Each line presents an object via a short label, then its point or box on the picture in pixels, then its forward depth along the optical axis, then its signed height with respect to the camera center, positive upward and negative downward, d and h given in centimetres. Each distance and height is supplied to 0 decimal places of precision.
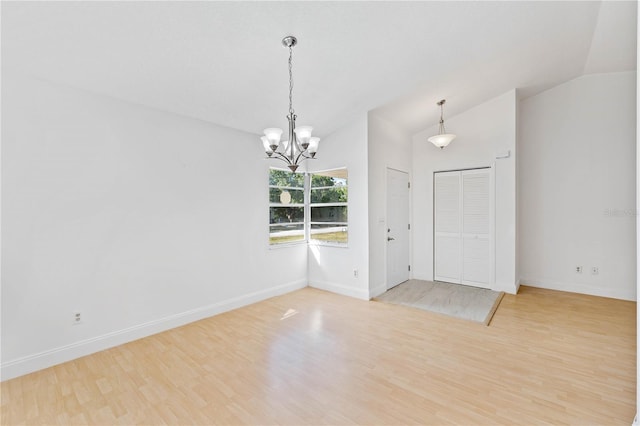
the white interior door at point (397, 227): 503 -30
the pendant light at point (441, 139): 457 +115
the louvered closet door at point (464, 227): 493 -29
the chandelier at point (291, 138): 256 +68
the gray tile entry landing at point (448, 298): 388 -134
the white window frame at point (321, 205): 479 +6
